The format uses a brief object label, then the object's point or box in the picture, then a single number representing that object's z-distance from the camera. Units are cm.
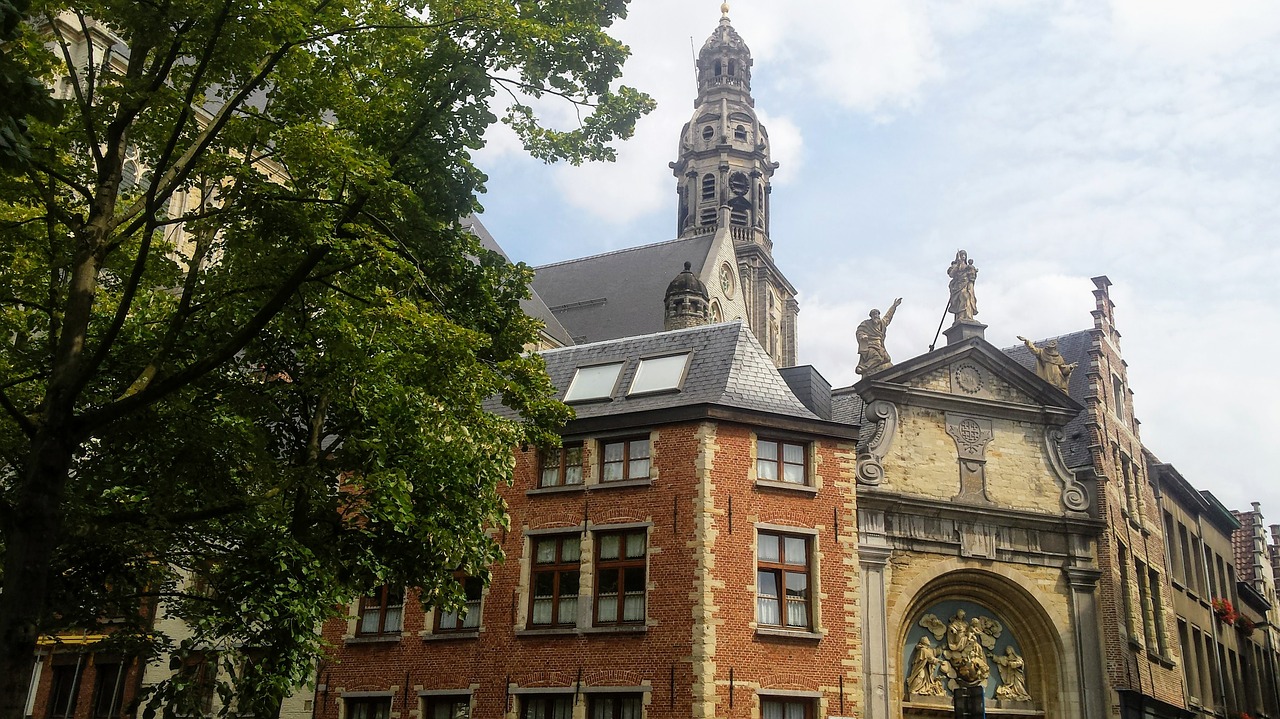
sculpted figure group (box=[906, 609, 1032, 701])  2112
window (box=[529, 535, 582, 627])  2006
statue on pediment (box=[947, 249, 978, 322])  2547
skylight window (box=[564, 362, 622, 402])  2239
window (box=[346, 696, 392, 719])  2091
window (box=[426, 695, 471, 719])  2005
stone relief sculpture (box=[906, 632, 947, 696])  2098
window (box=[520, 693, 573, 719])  1923
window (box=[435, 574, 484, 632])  2088
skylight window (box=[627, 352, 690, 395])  2161
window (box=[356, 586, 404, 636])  2162
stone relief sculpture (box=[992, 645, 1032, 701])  2148
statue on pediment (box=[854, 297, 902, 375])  2306
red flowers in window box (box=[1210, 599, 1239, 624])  3125
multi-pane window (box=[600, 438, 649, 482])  2050
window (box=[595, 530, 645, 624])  1948
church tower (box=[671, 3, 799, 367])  5722
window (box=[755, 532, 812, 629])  1933
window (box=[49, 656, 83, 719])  2375
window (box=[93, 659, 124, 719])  2316
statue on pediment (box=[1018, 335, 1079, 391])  2406
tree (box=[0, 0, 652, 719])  1042
